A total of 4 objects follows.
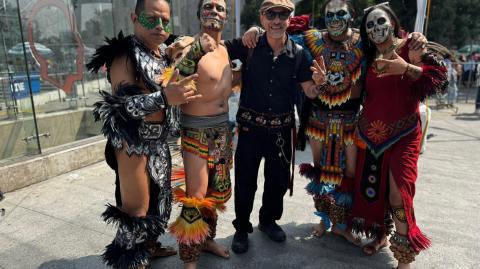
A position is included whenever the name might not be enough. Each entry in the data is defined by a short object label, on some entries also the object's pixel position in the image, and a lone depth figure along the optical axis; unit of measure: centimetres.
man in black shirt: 255
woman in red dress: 229
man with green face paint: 200
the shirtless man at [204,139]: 234
